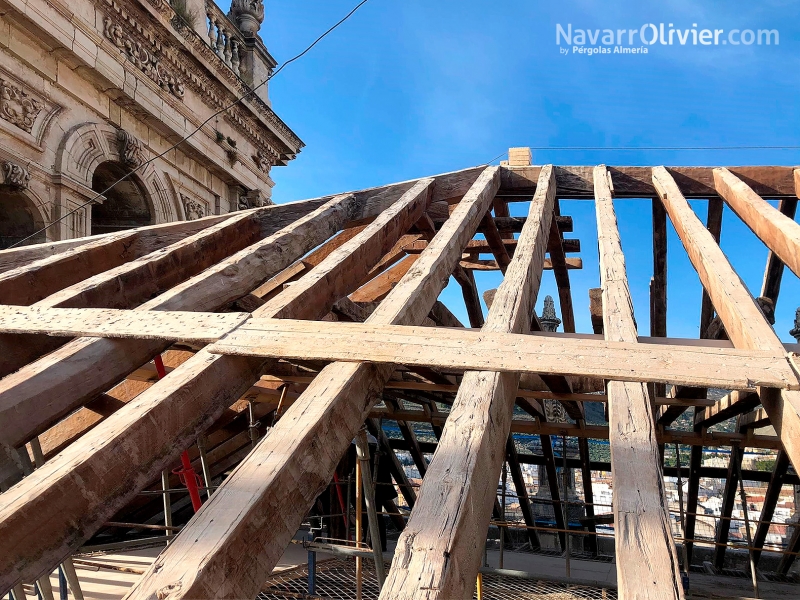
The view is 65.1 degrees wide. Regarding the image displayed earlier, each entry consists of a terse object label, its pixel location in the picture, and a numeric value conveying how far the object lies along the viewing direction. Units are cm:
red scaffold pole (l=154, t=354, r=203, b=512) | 395
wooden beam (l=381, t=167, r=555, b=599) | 140
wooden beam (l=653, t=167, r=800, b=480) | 209
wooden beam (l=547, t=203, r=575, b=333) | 648
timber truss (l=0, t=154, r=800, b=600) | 158
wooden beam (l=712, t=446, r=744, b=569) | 803
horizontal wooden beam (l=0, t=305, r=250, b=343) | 270
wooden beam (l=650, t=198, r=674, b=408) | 632
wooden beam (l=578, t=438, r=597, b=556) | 984
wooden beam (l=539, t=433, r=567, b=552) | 1028
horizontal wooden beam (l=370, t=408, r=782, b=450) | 770
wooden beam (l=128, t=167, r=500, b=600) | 143
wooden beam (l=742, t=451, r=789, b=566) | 853
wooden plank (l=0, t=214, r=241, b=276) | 374
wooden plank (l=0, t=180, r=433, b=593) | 168
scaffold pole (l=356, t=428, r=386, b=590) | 445
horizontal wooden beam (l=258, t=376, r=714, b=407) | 620
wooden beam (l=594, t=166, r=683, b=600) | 144
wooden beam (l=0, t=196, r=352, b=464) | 227
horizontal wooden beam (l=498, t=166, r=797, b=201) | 555
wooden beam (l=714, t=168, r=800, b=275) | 365
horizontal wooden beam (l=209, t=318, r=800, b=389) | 227
